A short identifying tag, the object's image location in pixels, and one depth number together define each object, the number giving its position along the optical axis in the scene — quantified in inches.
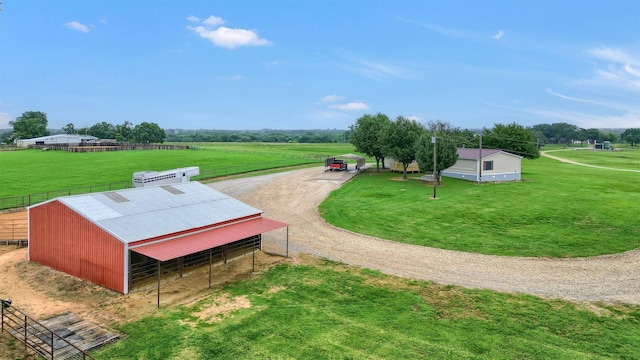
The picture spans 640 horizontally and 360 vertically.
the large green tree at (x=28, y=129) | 5364.2
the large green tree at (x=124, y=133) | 6067.9
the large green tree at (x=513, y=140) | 2323.5
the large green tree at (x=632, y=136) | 6914.4
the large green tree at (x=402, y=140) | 1921.8
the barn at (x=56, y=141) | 4475.4
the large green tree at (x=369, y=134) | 2140.5
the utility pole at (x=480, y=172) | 1807.3
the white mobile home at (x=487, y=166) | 1834.4
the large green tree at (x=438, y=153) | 1685.5
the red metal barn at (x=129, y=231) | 700.7
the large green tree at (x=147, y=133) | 6028.5
